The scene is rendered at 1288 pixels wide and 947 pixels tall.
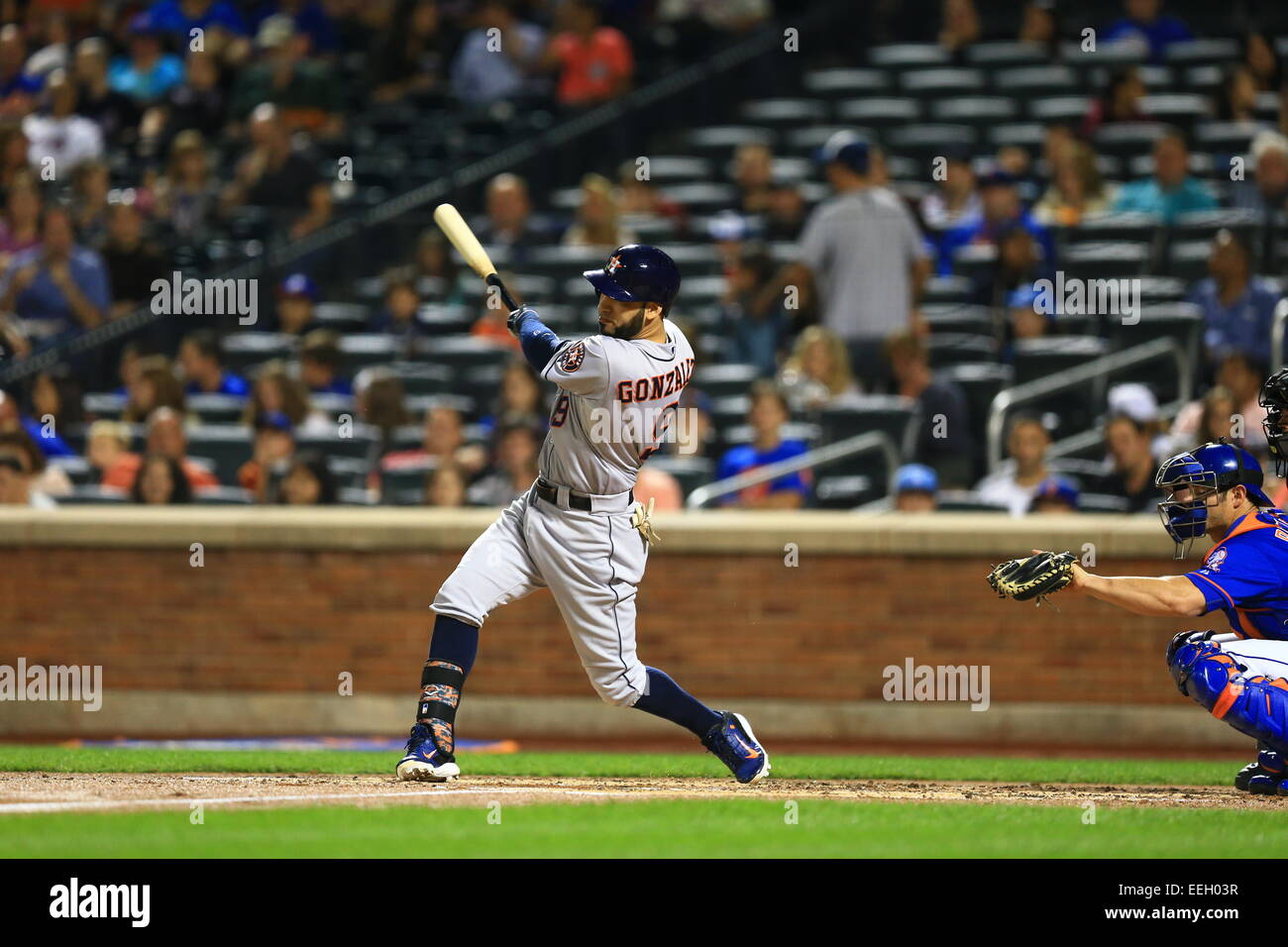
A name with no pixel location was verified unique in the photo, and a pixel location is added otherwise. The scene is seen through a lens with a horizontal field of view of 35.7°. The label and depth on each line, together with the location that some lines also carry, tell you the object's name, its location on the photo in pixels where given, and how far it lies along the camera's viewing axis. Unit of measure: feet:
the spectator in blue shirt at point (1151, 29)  48.62
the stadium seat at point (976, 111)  47.57
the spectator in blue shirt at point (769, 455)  36.29
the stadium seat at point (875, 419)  36.63
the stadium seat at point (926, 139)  46.60
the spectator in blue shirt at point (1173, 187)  41.34
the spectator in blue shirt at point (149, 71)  54.54
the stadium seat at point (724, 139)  49.62
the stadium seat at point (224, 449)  38.99
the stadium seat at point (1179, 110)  45.50
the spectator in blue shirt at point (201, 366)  42.70
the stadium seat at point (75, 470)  39.75
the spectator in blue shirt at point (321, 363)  41.83
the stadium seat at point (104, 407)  42.98
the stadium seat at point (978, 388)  37.99
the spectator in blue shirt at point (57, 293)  44.88
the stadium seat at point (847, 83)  50.21
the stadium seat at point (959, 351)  39.75
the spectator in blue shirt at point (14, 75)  54.85
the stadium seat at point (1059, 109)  46.78
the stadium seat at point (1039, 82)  47.88
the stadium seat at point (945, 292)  41.81
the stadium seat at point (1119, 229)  41.19
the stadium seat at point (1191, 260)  40.32
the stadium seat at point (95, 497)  37.27
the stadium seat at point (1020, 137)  46.42
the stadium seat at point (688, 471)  37.35
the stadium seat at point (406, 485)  37.70
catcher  21.35
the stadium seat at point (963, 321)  40.68
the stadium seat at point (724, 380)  40.11
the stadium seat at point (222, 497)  37.04
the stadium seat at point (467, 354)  41.88
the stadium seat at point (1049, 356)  38.27
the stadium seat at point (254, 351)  44.11
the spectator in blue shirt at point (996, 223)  40.65
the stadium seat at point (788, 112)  49.80
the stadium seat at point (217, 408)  42.11
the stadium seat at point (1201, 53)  47.96
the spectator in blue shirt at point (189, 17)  55.57
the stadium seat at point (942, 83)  48.60
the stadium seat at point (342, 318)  45.78
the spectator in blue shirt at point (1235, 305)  36.91
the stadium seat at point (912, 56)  50.26
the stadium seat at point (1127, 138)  44.98
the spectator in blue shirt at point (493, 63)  52.39
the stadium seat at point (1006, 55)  49.26
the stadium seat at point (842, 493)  36.70
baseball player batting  22.24
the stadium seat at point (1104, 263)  40.06
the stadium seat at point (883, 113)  48.06
